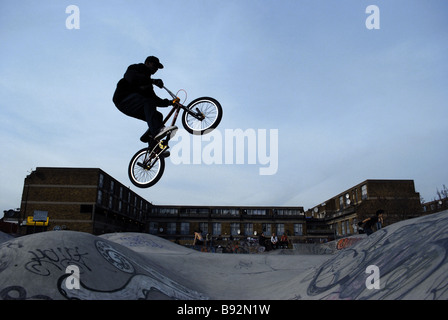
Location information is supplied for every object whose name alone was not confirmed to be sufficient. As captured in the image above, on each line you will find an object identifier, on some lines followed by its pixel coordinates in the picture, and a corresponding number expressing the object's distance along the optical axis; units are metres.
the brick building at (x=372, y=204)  44.22
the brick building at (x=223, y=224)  61.94
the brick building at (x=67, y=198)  43.31
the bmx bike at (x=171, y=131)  6.52
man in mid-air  5.71
